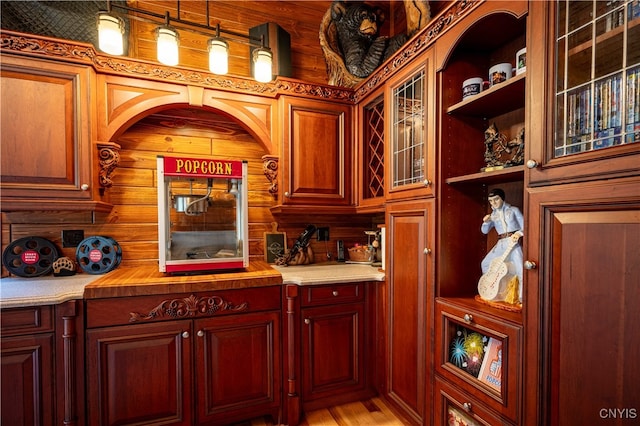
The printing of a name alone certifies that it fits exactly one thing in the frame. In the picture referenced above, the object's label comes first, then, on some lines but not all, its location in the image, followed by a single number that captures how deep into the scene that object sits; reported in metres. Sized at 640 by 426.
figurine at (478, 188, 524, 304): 1.22
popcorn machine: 1.63
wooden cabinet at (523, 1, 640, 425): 0.81
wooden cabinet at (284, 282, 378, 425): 1.71
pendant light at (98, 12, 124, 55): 1.36
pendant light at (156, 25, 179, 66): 1.43
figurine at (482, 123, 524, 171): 1.21
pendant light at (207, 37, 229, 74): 1.54
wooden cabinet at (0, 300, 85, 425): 1.30
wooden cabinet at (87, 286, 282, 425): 1.43
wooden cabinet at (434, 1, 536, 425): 1.19
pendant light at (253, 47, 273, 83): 1.68
